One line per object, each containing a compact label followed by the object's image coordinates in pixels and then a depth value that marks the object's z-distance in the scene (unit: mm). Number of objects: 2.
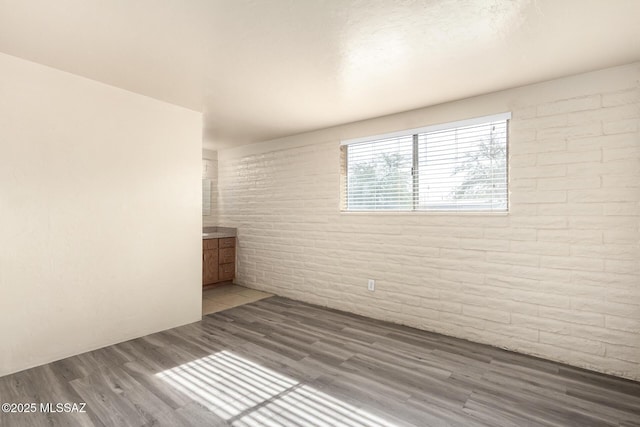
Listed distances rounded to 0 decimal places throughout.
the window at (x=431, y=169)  3043
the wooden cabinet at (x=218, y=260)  5090
